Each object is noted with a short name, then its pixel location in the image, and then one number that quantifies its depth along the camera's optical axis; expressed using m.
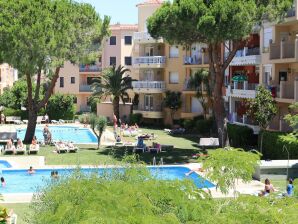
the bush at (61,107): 60.56
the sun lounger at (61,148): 36.44
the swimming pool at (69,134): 47.65
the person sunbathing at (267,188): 22.78
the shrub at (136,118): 57.41
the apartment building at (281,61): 35.22
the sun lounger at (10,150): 35.62
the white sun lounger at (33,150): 35.47
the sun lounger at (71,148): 36.59
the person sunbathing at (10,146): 35.66
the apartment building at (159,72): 54.22
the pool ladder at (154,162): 31.62
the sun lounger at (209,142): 35.41
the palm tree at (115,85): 56.88
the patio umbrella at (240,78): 41.69
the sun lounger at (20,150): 35.62
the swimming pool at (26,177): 27.23
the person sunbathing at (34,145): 35.78
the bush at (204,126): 47.28
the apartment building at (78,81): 70.25
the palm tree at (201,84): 49.50
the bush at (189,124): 50.31
